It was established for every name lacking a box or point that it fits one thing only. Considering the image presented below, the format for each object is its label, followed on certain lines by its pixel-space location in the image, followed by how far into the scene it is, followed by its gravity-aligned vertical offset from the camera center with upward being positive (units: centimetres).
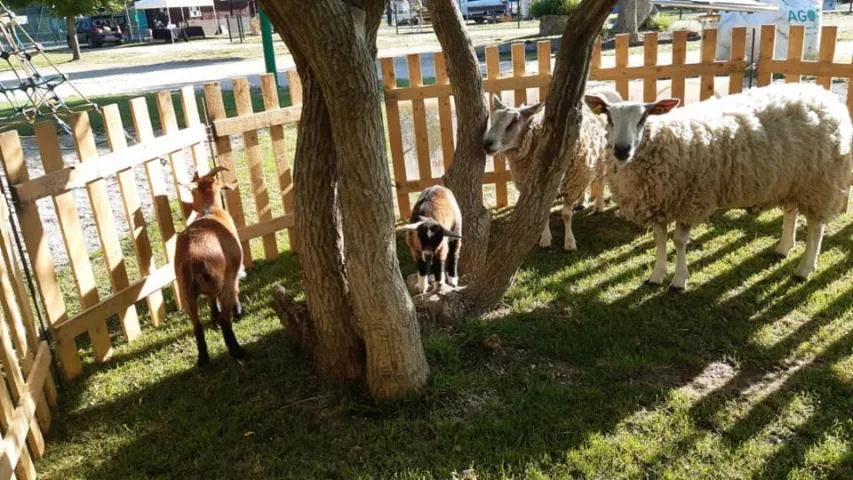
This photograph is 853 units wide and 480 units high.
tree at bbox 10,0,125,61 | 3155 +206
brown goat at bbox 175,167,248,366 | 416 -140
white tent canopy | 3837 +230
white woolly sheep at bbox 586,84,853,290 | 501 -122
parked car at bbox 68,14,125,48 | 4594 +132
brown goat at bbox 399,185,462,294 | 473 -152
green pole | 1148 -14
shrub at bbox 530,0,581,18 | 2879 +6
